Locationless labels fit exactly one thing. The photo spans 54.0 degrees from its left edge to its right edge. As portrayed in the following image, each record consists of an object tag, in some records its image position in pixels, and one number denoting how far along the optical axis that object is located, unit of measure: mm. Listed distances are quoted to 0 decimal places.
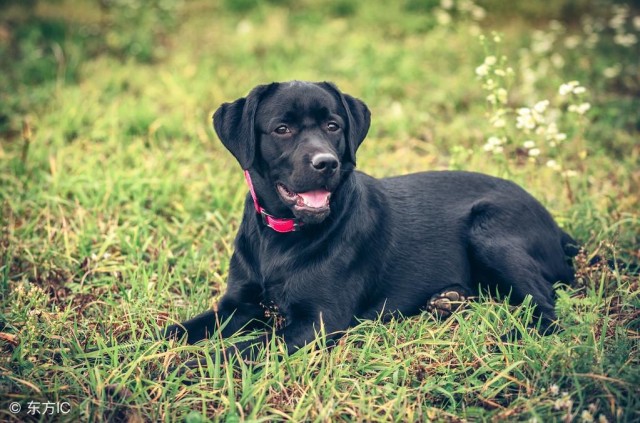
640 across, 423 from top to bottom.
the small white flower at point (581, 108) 3986
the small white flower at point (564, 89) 3816
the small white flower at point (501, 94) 3892
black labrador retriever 3070
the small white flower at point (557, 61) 6752
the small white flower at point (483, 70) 3964
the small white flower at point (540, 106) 3824
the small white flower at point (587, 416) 2354
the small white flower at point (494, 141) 3931
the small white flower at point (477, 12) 6566
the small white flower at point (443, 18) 7344
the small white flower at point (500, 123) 3872
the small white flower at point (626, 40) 5993
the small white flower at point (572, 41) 6691
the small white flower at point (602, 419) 2352
